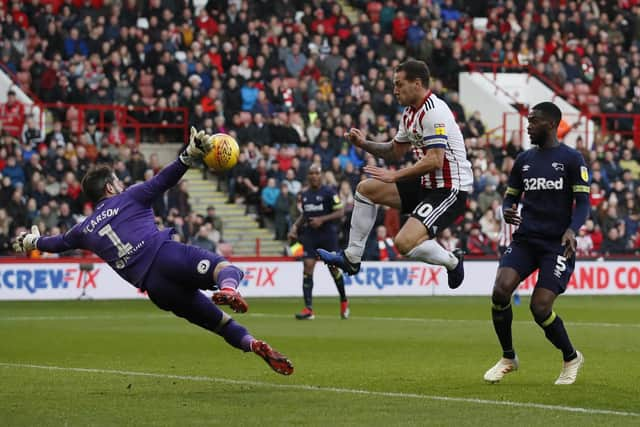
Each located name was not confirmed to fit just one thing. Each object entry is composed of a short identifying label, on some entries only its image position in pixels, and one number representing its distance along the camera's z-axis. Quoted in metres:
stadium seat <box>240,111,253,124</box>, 32.00
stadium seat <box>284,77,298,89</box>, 33.75
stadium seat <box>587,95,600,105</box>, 38.88
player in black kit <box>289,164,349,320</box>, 21.69
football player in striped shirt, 11.77
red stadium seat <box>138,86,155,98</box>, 32.09
